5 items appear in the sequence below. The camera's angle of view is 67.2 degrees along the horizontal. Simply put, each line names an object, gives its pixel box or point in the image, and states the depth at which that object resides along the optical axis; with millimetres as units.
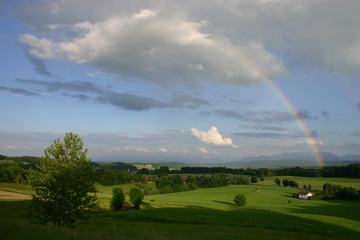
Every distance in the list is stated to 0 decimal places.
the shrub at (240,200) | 76219
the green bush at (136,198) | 69125
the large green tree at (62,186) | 19797
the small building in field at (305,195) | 100969
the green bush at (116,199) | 66125
